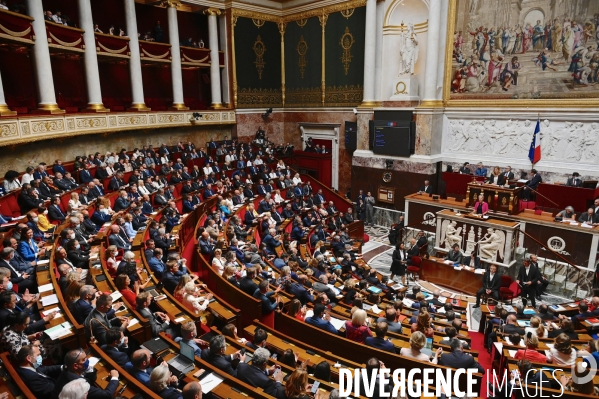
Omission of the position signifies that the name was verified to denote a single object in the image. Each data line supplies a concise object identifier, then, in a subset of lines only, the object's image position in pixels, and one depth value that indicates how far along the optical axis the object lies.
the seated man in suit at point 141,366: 3.60
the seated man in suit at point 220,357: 3.96
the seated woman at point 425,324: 5.34
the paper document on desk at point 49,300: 4.66
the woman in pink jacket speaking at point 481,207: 11.09
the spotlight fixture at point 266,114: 18.80
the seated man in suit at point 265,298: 5.52
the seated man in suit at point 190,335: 4.12
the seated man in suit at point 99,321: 4.04
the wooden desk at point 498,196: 11.02
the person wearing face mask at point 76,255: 6.04
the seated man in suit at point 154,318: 4.55
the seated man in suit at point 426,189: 13.50
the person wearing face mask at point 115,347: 3.87
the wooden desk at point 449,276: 9.58
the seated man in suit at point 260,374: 3.71
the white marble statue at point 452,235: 11.32
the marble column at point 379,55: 15.38
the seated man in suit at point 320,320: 5.14
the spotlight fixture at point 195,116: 16.44
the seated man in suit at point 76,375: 3.22
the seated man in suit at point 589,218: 10.11
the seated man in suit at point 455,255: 10.12
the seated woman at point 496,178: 11.83
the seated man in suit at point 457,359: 4.47
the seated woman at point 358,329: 4.90
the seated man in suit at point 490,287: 8.73
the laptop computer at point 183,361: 3.83
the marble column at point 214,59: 17.05
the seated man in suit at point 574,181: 11.45
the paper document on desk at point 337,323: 5.38
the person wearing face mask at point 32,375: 3.22
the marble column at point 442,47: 13.91
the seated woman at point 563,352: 4.71
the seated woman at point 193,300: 5.35
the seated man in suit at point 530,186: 12.12
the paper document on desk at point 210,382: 3.61
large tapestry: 11.49
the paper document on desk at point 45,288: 4.96
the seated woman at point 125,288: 5.16
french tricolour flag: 12.22
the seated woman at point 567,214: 10.55
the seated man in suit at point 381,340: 4.65
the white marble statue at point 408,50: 14.79
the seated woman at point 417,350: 4.40
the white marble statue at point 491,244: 10.59
